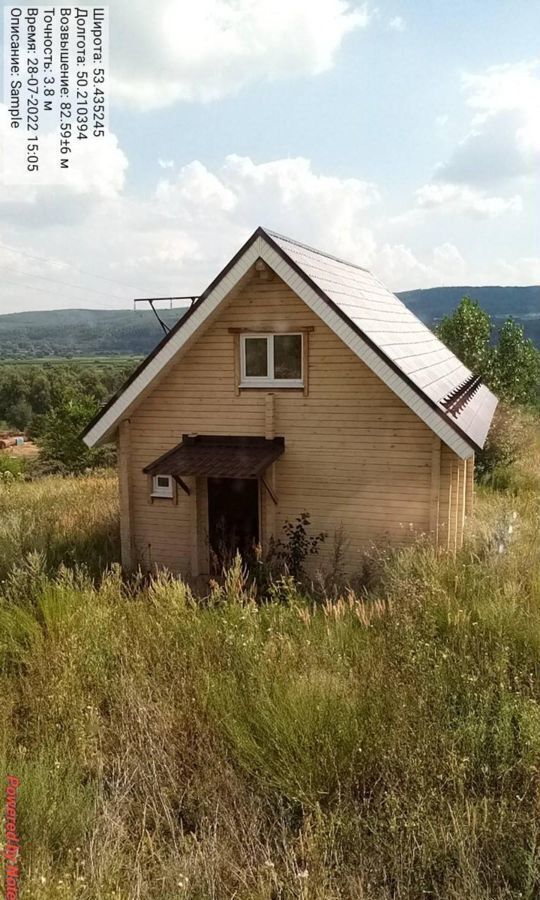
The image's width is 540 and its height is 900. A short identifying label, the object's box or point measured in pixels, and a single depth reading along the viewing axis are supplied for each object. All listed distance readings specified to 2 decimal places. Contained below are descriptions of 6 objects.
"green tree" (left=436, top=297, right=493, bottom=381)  23.19
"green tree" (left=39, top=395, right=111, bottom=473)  43.19
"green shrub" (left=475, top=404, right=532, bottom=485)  19.91
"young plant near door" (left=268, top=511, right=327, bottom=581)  10.73
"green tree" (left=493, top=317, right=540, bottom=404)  23.78
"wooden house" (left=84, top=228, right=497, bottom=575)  10.06
